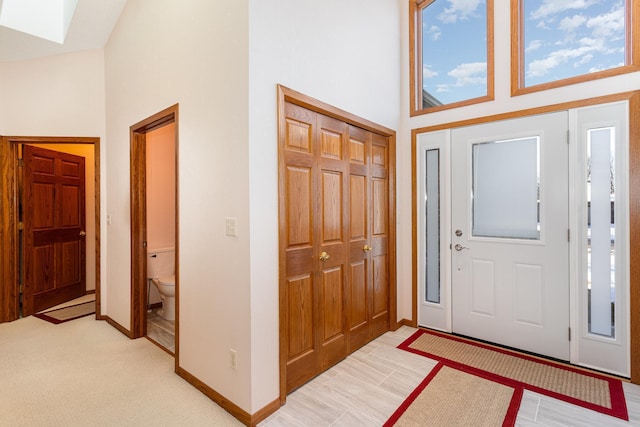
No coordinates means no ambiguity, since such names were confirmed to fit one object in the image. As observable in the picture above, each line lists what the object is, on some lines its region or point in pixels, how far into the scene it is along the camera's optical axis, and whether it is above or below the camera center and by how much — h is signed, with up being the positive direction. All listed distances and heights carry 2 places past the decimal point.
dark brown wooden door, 3.62 -0.17
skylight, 2.76 +1.84
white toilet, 3.37 -0.71
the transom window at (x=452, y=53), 2.95 +1.57
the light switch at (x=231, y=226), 1.89 -0.08
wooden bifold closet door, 2.13 -0.22
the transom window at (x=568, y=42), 2.37 +1.35
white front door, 2.56 -0.20
